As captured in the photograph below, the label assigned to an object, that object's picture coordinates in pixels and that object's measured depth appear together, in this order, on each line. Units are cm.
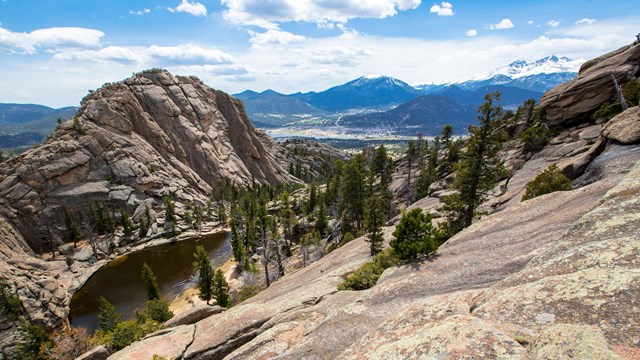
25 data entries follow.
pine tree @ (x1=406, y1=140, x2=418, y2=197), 8111
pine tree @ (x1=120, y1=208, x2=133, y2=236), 9188
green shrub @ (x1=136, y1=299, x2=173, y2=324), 4424
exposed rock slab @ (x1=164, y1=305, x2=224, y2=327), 2611
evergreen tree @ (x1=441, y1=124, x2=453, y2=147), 9388
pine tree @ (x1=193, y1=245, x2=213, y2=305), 5172
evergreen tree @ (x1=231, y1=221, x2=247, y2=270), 7025
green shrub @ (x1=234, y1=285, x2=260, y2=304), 4569
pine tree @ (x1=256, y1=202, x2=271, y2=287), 5078
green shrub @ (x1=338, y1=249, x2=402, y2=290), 2184
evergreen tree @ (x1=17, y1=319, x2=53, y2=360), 4166
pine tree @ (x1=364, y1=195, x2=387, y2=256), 3316
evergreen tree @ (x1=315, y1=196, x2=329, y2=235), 7960
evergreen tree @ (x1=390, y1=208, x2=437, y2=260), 2103
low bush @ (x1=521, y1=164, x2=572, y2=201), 2798
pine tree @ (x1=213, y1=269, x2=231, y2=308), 4944
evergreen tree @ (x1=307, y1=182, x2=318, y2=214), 9469
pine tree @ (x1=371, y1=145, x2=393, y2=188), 8056
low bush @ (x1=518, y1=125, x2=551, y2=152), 5203
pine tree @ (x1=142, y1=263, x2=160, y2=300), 5447
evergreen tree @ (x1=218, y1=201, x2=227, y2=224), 10462
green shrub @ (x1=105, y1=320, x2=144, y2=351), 2705
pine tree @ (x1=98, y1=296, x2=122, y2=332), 4669
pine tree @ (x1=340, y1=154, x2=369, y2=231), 6625
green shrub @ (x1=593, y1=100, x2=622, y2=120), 4694
